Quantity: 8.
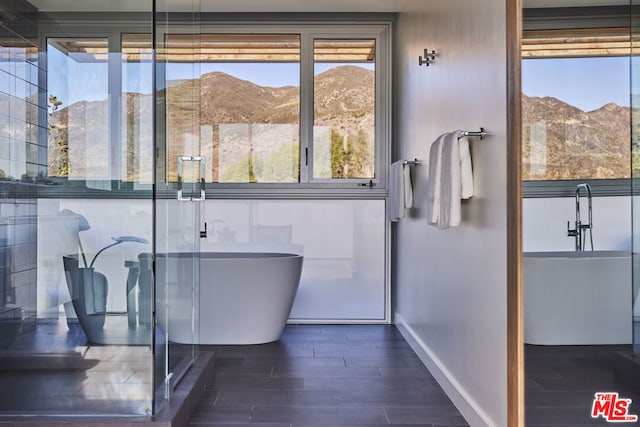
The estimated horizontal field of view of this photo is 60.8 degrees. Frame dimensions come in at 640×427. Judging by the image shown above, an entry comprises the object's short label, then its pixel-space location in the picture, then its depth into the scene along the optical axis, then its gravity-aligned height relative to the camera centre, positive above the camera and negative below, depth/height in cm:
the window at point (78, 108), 244 +50
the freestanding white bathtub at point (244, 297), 383 -57
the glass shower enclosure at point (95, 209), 220 +3
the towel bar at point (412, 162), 367 +37
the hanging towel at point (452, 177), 240 +18
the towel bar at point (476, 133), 225 +35
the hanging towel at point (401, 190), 379 +19
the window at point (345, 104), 481 +99
